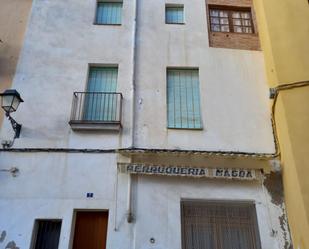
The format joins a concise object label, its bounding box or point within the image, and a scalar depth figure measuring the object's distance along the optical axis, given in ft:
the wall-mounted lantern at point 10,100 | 22.18
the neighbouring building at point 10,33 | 27.32
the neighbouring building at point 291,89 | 21.12
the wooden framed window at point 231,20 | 31.18
